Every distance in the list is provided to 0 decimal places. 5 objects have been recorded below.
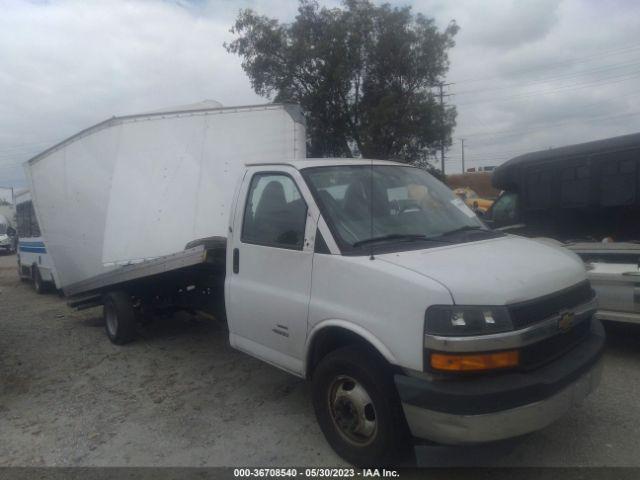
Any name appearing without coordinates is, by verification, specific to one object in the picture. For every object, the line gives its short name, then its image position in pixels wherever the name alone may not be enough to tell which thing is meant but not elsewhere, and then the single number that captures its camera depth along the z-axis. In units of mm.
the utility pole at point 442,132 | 21688
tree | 21516
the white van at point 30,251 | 12383
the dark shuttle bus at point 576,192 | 6691
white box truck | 2979
